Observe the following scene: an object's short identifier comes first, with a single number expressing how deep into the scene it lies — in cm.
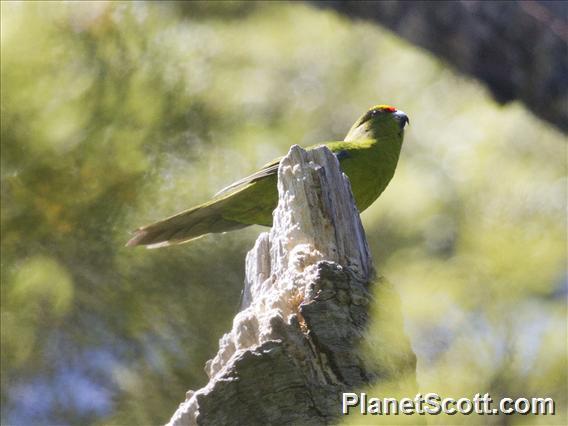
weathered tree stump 404
